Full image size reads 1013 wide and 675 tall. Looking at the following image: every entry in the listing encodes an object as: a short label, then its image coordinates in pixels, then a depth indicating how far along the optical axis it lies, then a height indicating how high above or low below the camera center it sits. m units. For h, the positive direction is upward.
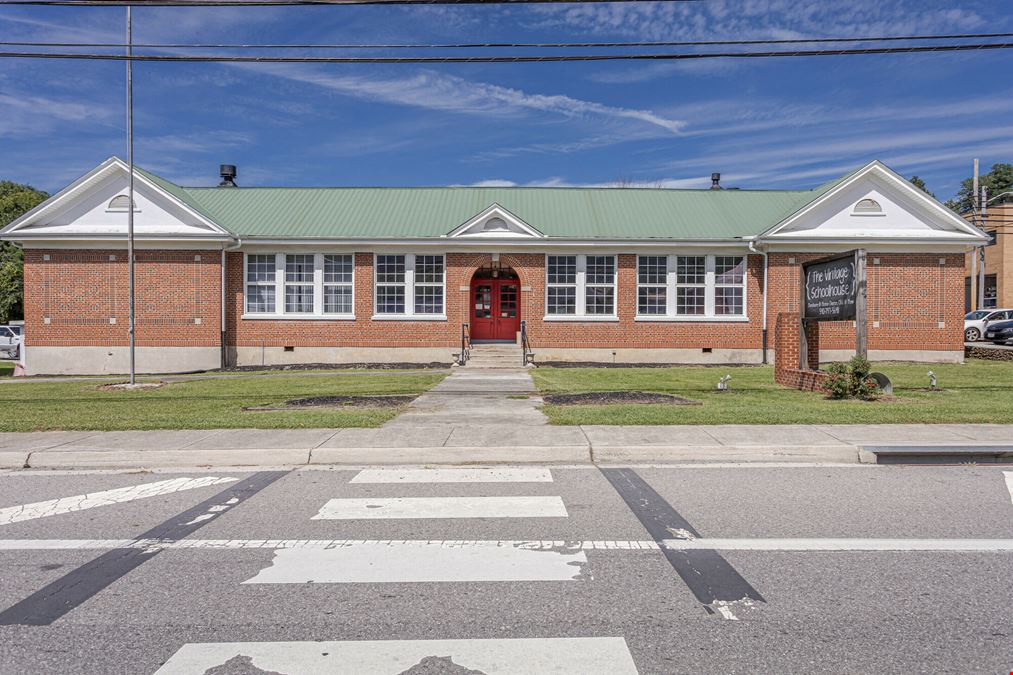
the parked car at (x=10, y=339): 31.27 -0.70
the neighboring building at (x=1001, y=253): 46.41 +5.40
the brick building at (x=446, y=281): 22.56 +1.62
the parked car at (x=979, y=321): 31.50 +0.26
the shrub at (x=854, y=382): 12.46 -1.08
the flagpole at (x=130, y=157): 15.95 +4.30
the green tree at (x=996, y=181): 78.56 +18.27
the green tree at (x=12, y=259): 50.03 +5.44
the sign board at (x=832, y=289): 13.12 +0.80
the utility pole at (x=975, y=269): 36.48 +3.77
